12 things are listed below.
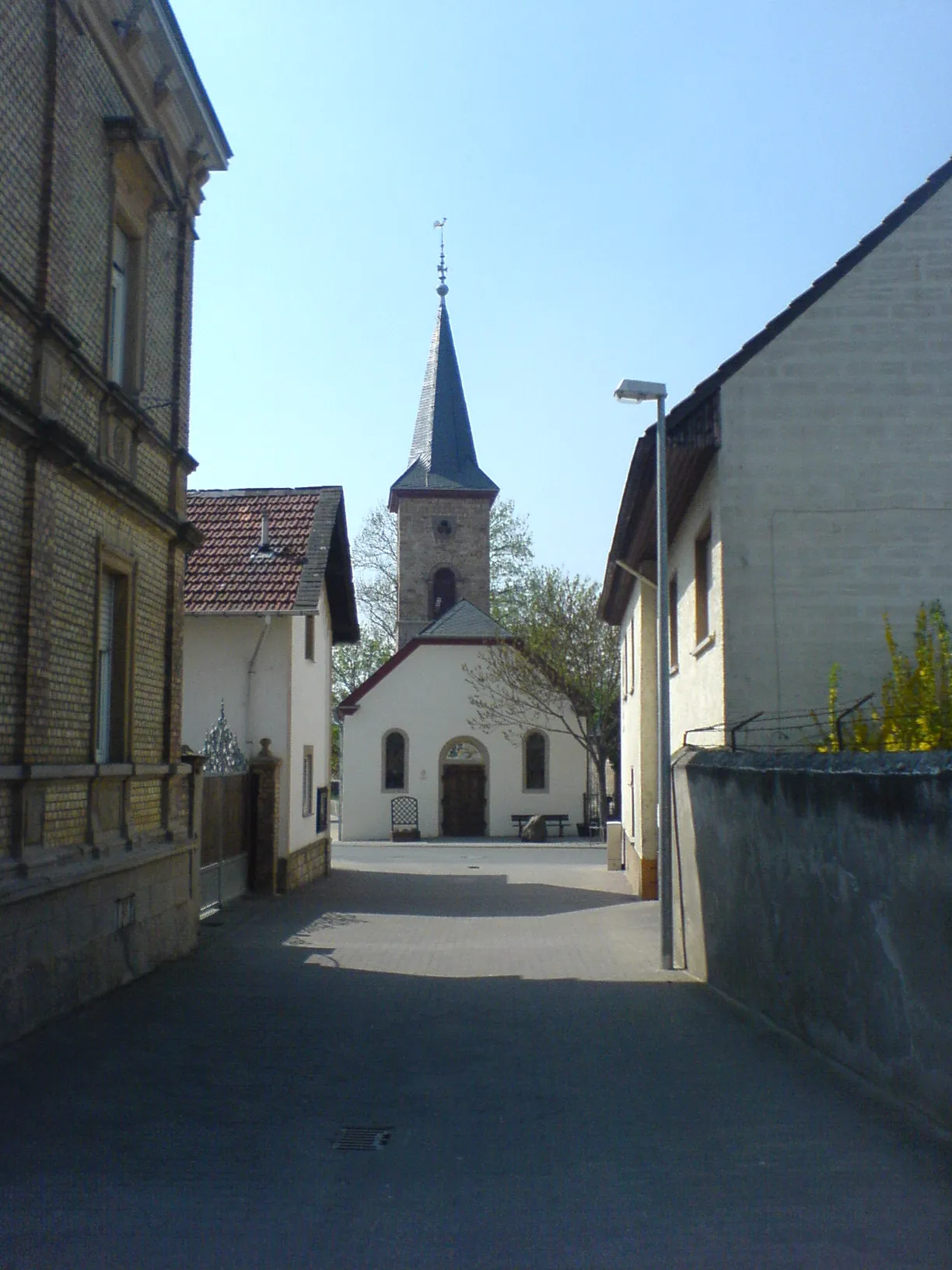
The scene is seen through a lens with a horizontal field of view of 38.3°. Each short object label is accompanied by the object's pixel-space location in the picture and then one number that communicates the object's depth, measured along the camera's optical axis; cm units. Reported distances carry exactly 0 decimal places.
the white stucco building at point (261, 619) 2305
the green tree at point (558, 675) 4372
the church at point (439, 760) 4612
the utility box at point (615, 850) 3025
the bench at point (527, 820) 4528
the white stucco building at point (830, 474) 1338
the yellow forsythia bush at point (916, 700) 1090
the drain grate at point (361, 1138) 664
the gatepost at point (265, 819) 2242
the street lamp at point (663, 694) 1407
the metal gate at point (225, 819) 1892
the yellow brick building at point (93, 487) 979
